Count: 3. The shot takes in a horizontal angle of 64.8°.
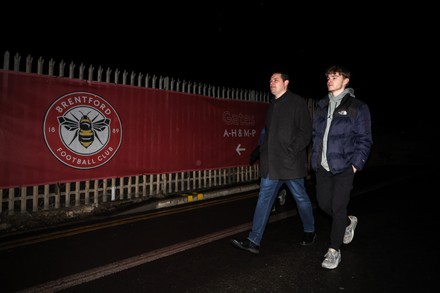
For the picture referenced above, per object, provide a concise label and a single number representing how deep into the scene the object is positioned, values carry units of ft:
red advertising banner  16.70
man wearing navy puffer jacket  11.09
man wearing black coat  12.54
